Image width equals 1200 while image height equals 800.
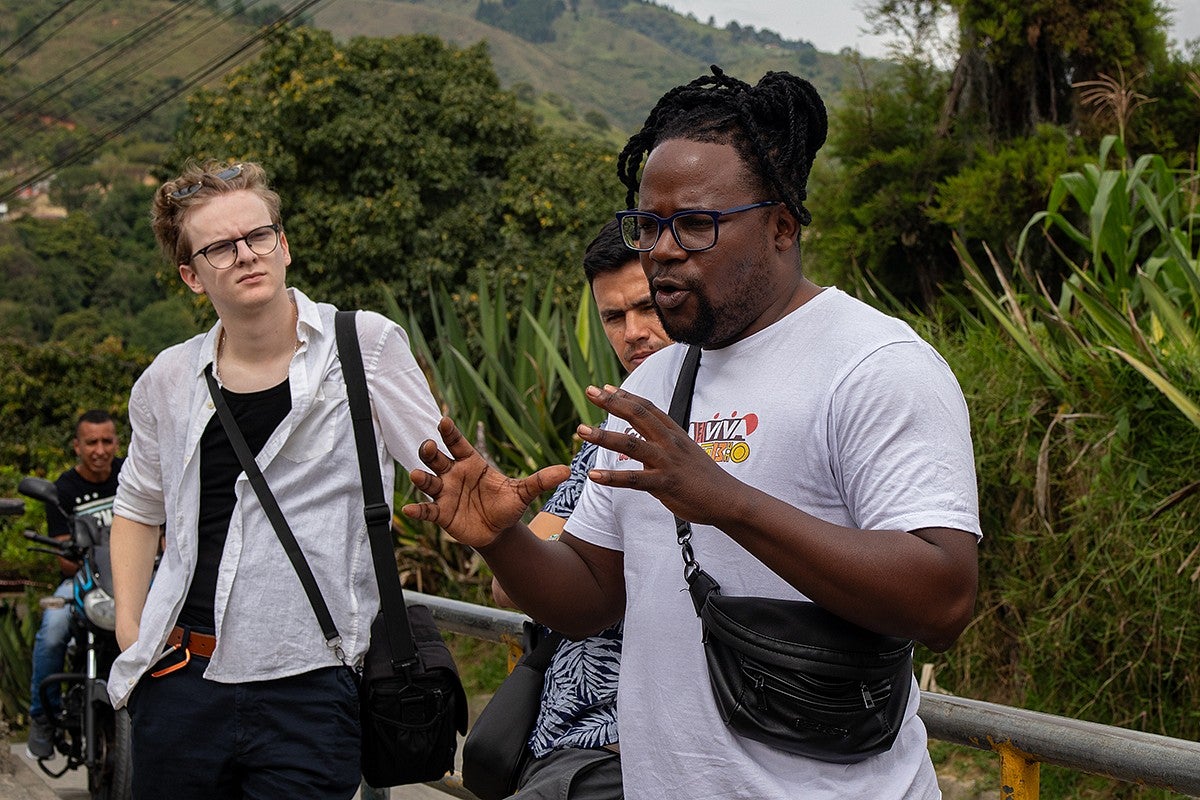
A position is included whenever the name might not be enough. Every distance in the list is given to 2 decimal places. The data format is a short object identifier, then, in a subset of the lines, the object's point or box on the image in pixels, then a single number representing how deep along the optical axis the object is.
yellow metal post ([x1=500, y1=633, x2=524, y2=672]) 3.43
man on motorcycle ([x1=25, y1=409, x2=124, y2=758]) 6.41
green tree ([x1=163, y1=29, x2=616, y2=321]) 17.69
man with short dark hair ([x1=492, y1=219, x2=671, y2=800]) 2.24
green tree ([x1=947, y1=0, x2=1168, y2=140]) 7.38
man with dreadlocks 1.60
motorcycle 5.35
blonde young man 2.96
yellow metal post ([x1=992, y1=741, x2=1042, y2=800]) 2.33
